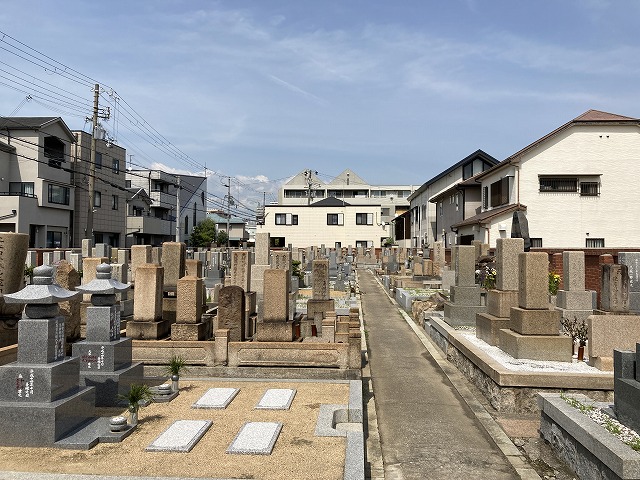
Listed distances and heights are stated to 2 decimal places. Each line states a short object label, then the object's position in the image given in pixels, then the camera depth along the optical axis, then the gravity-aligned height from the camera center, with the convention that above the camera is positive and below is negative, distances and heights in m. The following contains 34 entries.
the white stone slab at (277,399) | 7.84 -2.44
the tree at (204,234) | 66.00 +2.56
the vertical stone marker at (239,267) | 16.11 -0.45
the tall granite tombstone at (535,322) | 9.73 -1.33
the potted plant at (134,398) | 6.69 -2.01
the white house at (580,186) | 28.45 +4.14
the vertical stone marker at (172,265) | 14.52 -0.37
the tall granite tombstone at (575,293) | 13.91 -1.03
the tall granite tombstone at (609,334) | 9.30 -1.47
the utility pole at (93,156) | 29.50 +5.68
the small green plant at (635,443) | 5.12 -2.00
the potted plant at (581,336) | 9.84 -1.74
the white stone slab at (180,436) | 6.07 -2.40
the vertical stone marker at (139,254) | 19.78 -0.07
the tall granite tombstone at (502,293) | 11.28 -0.88
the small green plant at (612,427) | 5.76 -2.04
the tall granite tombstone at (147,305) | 10.84 -1.18
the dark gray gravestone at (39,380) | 6.18 -1.66
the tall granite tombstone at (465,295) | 14.69 -1.23
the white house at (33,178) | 34.91 +5.57
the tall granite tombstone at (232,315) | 10.59 -1.33
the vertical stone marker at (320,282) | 14.62 -0.84
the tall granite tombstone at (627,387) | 5.83 -1.60
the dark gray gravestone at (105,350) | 7.95 -1.63
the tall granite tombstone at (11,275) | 10.22 -0.54
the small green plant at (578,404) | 6.58 -2.02
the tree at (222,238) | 71.95 +2.24
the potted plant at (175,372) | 8.54 -2.10
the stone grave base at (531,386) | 8.22 -2.19
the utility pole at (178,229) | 32.35 +1.53
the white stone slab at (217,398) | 7.88 -2.43
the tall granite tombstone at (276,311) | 10.53 -1.24
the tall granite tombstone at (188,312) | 10.69 -1.31
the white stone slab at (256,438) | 6.00 -2.40
